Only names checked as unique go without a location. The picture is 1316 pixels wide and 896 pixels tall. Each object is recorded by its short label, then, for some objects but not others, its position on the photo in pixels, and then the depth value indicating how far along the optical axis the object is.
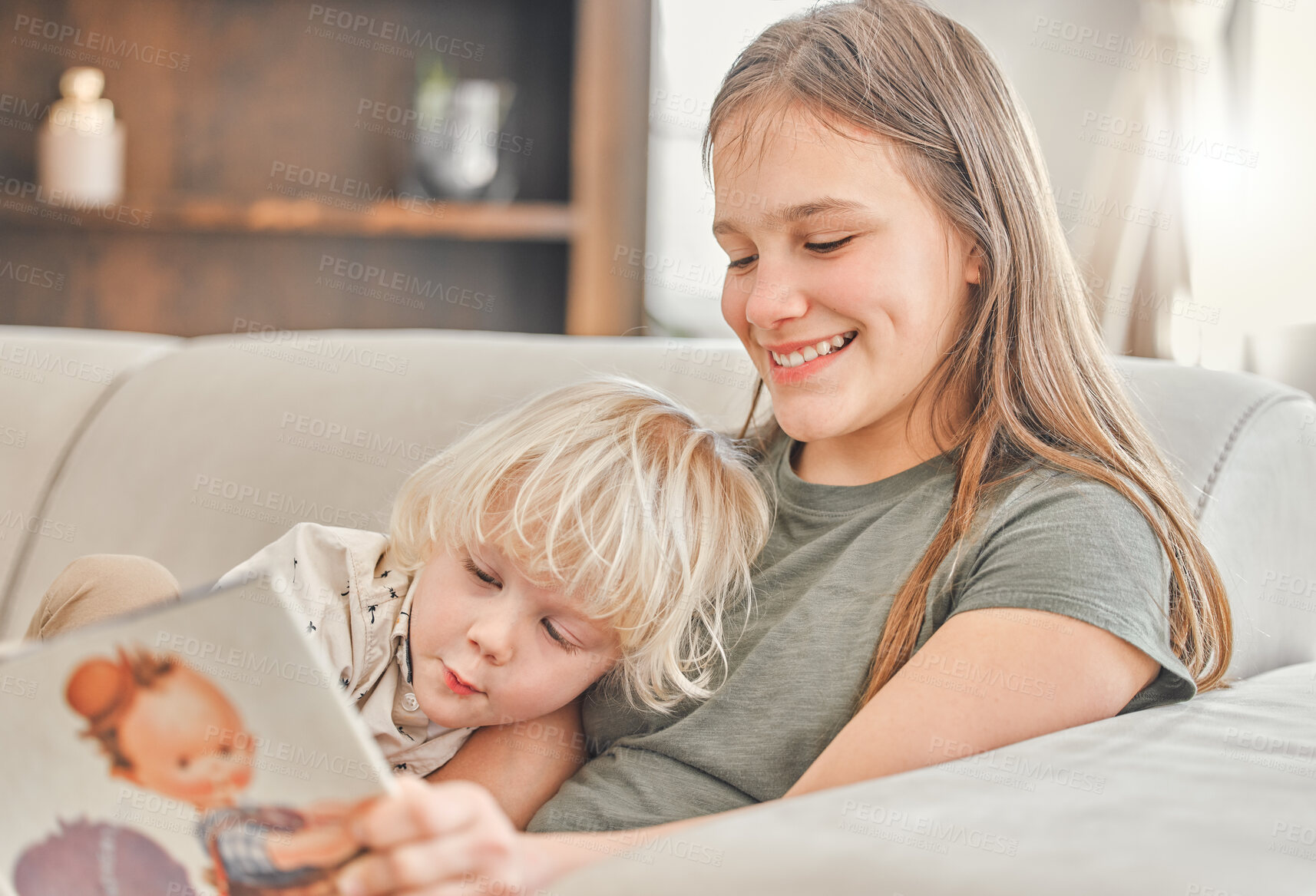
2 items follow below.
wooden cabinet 2.49
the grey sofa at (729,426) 0.53
